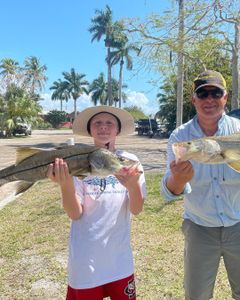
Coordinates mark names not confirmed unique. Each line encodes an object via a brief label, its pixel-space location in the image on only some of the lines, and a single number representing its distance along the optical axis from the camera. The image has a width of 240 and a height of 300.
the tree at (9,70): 27.44
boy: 1.52
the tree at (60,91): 53.01
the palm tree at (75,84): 51.68
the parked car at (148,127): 25.56
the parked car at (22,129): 24.88
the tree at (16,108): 23.35
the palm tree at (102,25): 32.55
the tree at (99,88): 49.84
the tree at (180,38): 6.97
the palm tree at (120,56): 33.79
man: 1.61
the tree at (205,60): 7.69
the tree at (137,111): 53.60
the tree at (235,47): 6.72
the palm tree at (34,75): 30.42
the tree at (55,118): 44.05
